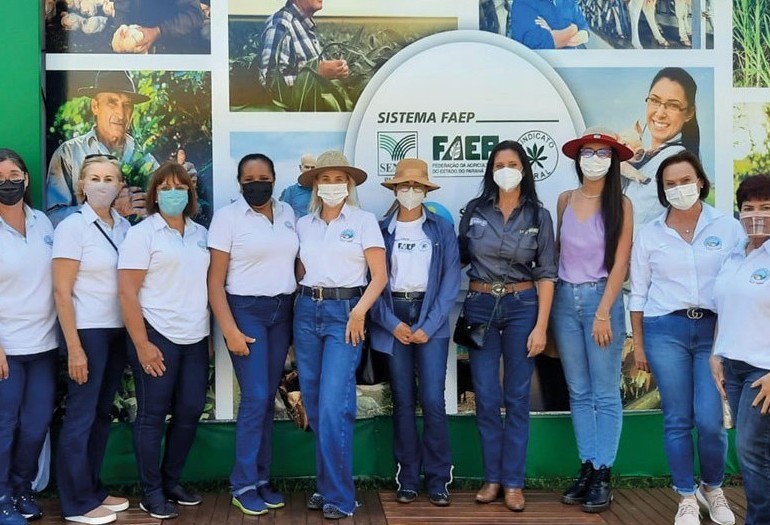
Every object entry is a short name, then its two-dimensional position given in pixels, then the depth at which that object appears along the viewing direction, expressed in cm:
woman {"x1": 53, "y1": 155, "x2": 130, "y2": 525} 414
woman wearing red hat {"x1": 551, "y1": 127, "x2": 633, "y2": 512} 450
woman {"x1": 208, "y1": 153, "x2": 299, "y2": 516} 437
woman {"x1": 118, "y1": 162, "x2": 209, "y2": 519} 420
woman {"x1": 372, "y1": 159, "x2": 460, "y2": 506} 453
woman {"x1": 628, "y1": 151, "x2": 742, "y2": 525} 408
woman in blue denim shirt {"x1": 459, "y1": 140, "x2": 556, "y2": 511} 451
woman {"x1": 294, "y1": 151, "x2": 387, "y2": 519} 436
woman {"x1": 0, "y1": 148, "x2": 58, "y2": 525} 407
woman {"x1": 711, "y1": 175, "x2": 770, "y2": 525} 345
